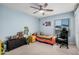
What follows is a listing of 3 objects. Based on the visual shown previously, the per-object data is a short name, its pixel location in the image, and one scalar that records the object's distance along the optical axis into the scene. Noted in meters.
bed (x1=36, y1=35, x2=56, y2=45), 2.19
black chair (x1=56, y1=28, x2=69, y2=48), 2.03
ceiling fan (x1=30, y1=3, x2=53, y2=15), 1.89
